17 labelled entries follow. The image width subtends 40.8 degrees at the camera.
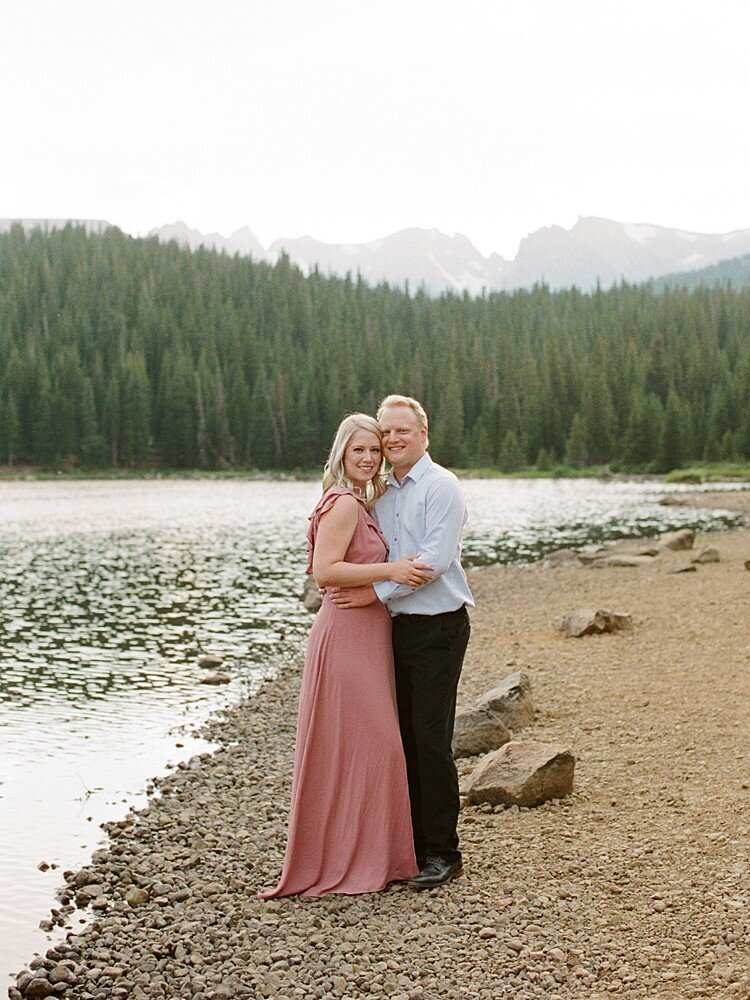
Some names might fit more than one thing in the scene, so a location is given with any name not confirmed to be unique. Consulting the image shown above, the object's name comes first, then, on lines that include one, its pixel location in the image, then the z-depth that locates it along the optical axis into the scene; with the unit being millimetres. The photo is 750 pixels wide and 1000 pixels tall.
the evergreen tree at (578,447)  105312
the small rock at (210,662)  16953
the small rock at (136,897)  7430
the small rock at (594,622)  16141
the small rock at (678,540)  29500
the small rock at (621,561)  26656
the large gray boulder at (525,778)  8414
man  6469
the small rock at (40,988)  6230
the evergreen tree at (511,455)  104125
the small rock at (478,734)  10234
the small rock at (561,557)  29630
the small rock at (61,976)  6324
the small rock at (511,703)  10914
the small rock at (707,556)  24922
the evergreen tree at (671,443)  95125
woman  6549
